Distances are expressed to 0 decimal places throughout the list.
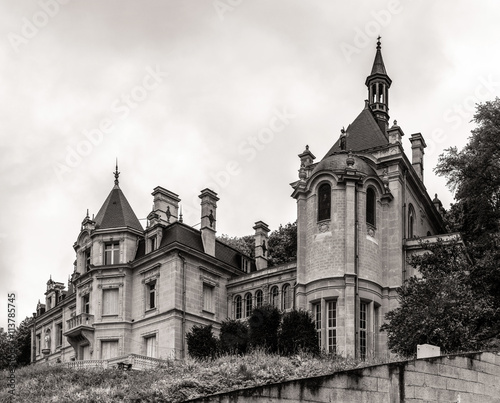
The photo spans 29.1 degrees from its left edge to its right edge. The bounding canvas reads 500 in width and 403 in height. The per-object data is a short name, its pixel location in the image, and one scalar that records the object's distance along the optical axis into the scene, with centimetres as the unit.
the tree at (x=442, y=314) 3872
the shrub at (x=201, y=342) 4847
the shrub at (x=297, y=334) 4447
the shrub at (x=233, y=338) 4694
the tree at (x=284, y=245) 6956
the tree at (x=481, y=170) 4859
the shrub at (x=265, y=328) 4612
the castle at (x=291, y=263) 5031
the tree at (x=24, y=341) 7329
